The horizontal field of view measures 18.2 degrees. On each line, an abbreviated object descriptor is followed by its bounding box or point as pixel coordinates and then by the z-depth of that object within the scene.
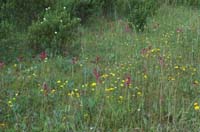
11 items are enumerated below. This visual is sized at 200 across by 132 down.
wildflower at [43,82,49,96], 6.33
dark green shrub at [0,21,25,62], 8.18
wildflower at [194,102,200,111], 5.66
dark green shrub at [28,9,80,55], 8.43
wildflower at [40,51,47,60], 7.74
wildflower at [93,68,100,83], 6.55
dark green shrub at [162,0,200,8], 12.65
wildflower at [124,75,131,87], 6.18
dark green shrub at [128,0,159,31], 9.93
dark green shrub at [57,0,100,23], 10.21
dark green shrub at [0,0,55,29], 9.50
